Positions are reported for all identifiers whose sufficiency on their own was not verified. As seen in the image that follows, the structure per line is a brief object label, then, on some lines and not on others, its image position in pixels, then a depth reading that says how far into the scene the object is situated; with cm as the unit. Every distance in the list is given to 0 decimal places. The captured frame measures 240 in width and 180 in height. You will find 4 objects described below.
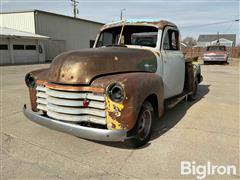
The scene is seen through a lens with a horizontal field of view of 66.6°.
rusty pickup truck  257
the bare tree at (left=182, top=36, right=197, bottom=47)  7219
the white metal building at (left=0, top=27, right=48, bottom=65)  1790
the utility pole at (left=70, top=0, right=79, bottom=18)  3476
